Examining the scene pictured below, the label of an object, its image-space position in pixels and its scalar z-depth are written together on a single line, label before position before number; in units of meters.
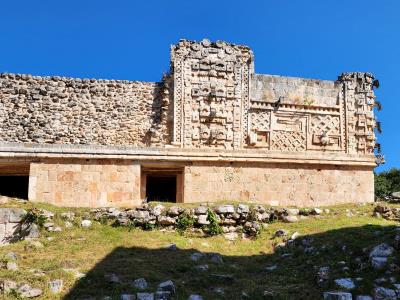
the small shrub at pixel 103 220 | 10.08
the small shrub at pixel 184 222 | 10.21
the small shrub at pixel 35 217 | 9.62
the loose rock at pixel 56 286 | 6.38
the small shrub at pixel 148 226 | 10.11
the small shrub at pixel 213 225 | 10.16
